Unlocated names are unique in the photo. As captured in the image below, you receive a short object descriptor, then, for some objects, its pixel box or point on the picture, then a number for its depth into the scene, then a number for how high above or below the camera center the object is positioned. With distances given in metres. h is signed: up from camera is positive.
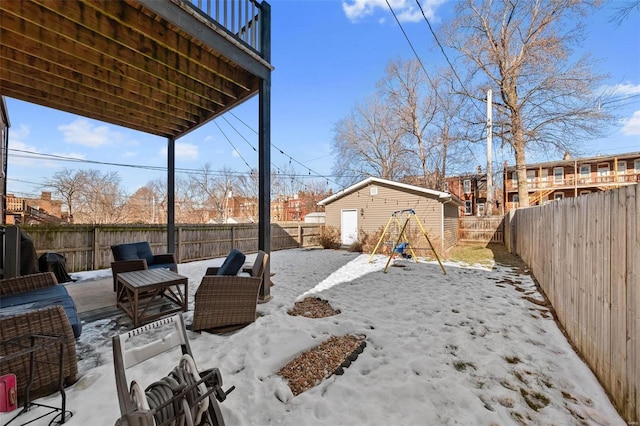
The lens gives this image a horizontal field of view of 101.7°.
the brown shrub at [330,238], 11.95 -1.13
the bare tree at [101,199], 16.95 +1.04
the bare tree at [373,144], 19.83 +5.53
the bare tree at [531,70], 11.91 +7.03
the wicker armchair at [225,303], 2.97 -1.05
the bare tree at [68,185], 16.00 +1.82
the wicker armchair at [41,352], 1.85 -1.03
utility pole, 13.81 +4.39
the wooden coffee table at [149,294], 3.18 -1.13
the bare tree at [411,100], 18.50 +8.22
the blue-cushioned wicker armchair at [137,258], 4.26 -0.83
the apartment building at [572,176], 18.67 +2.82
